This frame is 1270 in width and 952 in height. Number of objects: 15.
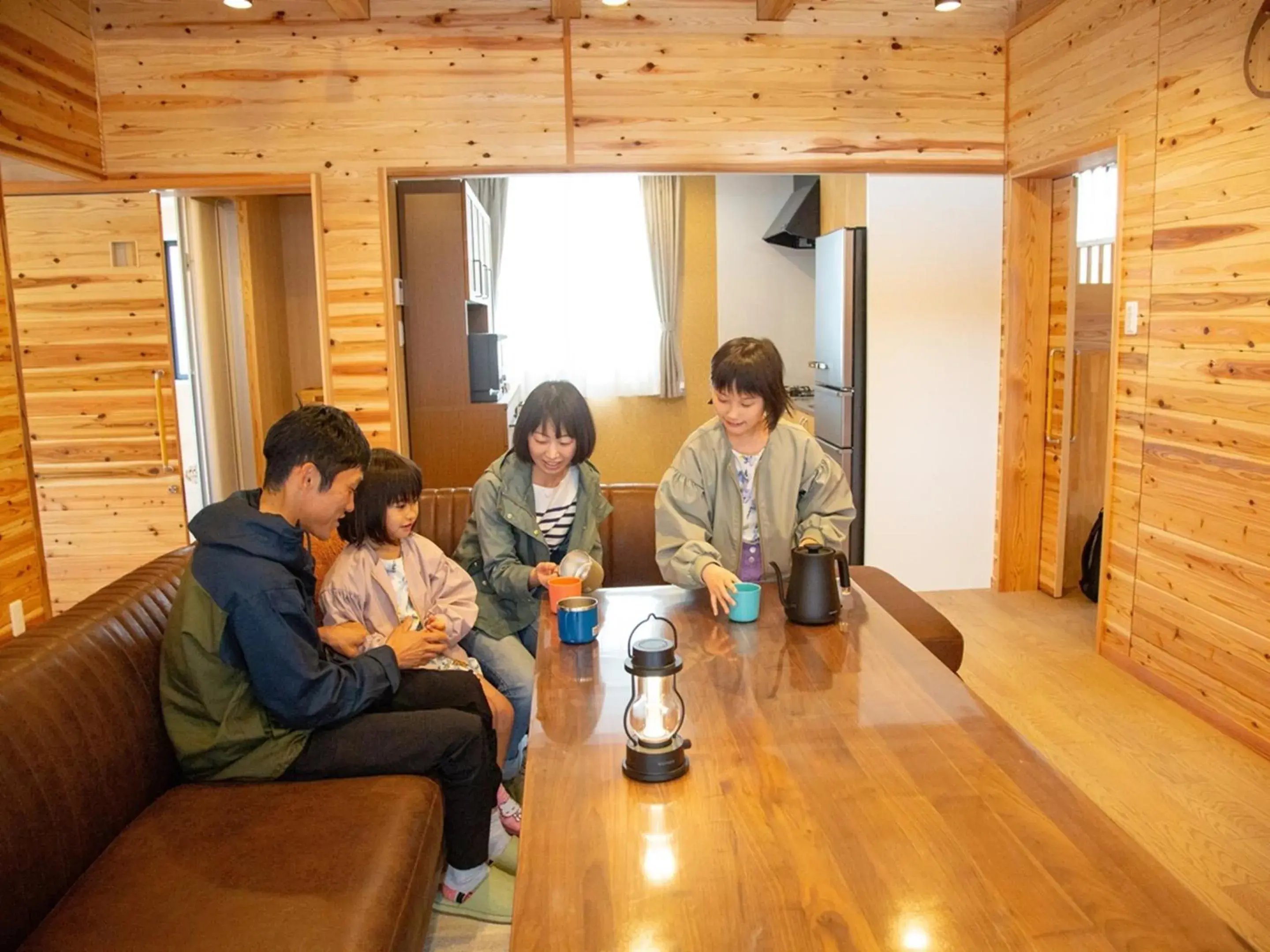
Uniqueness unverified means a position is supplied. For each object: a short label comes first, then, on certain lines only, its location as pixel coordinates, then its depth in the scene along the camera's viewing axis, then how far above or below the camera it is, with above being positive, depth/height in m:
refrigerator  4.83 -0.07
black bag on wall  4.45 -1.09
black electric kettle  2.06 -0.54
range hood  5.87 +0.78
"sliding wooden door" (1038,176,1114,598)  4.49 -0.35
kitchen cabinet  4.52 +0.05
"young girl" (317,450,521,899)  2.33 -0.59
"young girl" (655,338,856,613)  2.37 -0.37
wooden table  1.08 -0.66
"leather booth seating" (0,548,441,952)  1.49 -0.88
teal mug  2.09 -0.58
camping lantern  1.41 -0.58
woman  2.57 -0.52
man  1.85 -0.65
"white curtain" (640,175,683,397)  6.88 +0.62
